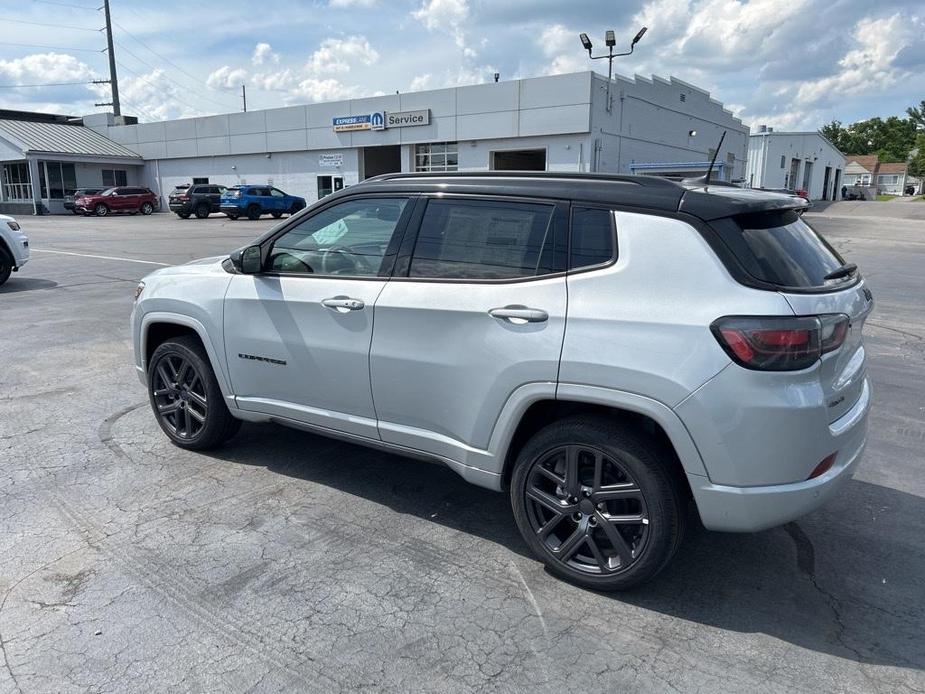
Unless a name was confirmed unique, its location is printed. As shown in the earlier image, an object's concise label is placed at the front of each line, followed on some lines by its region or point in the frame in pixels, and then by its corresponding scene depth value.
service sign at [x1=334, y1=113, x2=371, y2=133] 40.28
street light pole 30.42
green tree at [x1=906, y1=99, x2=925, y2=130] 110.81
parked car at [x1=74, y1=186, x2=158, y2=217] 41.47
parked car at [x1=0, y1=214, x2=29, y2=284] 12.19
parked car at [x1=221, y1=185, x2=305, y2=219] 35.97
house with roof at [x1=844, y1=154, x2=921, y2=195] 106.56
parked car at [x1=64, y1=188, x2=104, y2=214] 42.50
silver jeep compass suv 2.84
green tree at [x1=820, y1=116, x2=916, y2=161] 115.69
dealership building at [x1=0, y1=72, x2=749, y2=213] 34.09
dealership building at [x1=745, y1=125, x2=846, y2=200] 53.28
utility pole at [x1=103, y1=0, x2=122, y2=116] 55.59
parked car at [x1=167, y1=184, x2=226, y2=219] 38.24
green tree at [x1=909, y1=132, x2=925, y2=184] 94.14
